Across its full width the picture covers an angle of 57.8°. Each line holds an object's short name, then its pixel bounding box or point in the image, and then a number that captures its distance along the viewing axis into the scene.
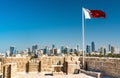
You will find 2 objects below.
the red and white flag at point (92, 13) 8.08
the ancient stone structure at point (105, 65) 5.81
